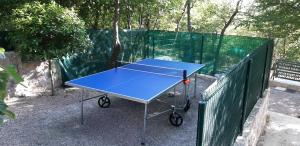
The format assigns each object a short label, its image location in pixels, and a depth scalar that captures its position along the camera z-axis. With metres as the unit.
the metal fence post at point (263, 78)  5.16
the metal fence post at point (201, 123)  2.08
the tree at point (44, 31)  4.82
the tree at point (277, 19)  5.39
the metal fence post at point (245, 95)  3.64
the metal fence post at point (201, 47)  7.36
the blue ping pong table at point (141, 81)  3.71
